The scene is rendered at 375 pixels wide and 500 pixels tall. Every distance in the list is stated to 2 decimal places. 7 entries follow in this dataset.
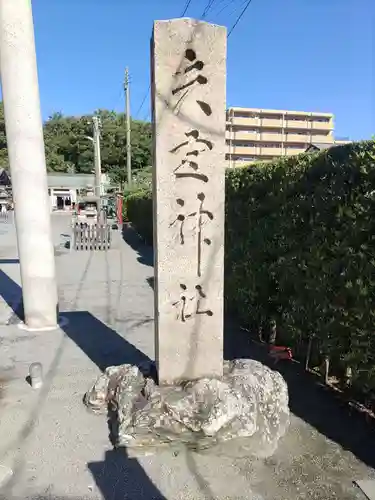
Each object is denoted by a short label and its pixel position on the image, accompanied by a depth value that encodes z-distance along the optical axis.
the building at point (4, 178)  35.88
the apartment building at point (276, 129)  63.56
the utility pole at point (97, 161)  26.73
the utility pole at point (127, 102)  28.25
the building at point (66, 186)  40.50
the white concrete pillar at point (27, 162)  5.23
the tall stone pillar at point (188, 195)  3.18
